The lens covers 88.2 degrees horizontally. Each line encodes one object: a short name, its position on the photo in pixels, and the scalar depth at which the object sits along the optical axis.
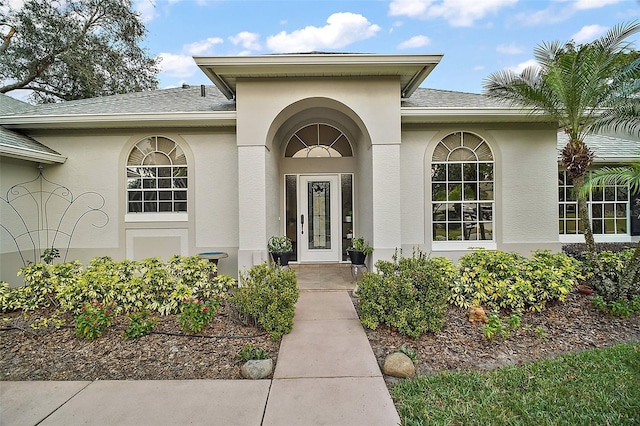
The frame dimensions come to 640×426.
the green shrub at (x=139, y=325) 4.55
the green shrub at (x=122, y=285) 5.19
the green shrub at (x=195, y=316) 4.55
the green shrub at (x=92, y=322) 4.48
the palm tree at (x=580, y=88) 6.41
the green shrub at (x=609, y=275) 5.48
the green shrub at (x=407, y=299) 4.61
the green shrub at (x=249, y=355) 4.06
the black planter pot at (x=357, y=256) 7.29
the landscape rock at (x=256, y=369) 3.79
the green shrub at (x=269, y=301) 4.64
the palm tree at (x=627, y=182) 5.52
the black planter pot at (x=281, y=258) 7.34
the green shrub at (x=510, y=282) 5.26
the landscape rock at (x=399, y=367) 3.80
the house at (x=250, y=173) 7.05
